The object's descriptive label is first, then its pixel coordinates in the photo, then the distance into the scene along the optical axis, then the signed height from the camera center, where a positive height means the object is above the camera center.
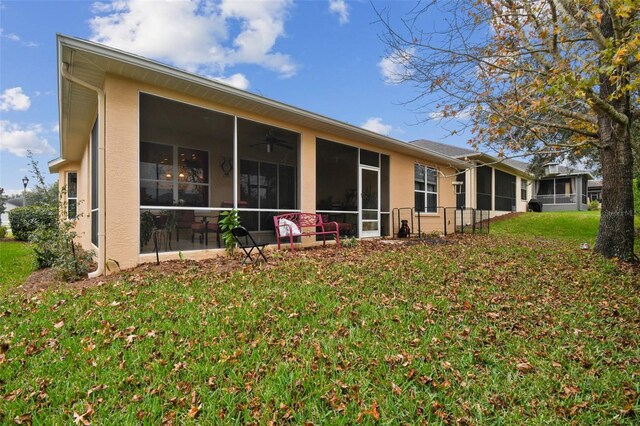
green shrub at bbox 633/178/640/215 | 12.29 +0.61
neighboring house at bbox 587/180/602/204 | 40.31 +2.66
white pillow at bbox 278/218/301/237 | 8.13 -0.31
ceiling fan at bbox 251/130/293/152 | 8.93 +1.93
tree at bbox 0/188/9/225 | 24.80 +1.14
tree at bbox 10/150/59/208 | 6.35 +0.58
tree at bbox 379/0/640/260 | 6.42 +3.01
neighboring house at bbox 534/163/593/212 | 30.67 +2.14
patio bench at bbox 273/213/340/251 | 8.14 -0.28
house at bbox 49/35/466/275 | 5.85 +1.48
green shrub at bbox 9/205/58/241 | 15.01 -0.23
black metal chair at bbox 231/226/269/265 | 5.85 -0.34
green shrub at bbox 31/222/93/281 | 6.05 -0.66
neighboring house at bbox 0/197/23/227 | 48.56 +1.99
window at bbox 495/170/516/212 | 21.73 +1.43
